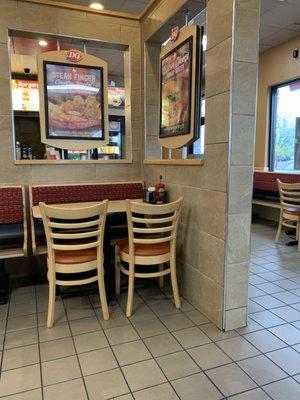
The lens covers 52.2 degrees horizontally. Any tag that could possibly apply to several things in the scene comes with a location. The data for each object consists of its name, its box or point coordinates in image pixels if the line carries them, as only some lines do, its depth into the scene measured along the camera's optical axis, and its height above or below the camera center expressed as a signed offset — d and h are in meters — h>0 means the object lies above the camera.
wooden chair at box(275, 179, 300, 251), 4.41 -0.64
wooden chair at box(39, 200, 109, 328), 2.27 -0.75
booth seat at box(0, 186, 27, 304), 2.80 -0.66
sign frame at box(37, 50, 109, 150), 3.39 +0.72
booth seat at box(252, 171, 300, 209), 5.36 -0.49
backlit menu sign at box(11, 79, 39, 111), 6.27 +1.34
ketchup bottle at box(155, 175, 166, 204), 3.15 -0.33
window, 5.88 +0.65
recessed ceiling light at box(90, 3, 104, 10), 4.09 +2.10
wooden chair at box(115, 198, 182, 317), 2.43 -0.75
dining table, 2.78 -0.78
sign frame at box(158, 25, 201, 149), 2.68 +0.77
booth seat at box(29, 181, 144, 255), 3.01 -0.38
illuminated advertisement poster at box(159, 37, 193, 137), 2.82 +0.69
